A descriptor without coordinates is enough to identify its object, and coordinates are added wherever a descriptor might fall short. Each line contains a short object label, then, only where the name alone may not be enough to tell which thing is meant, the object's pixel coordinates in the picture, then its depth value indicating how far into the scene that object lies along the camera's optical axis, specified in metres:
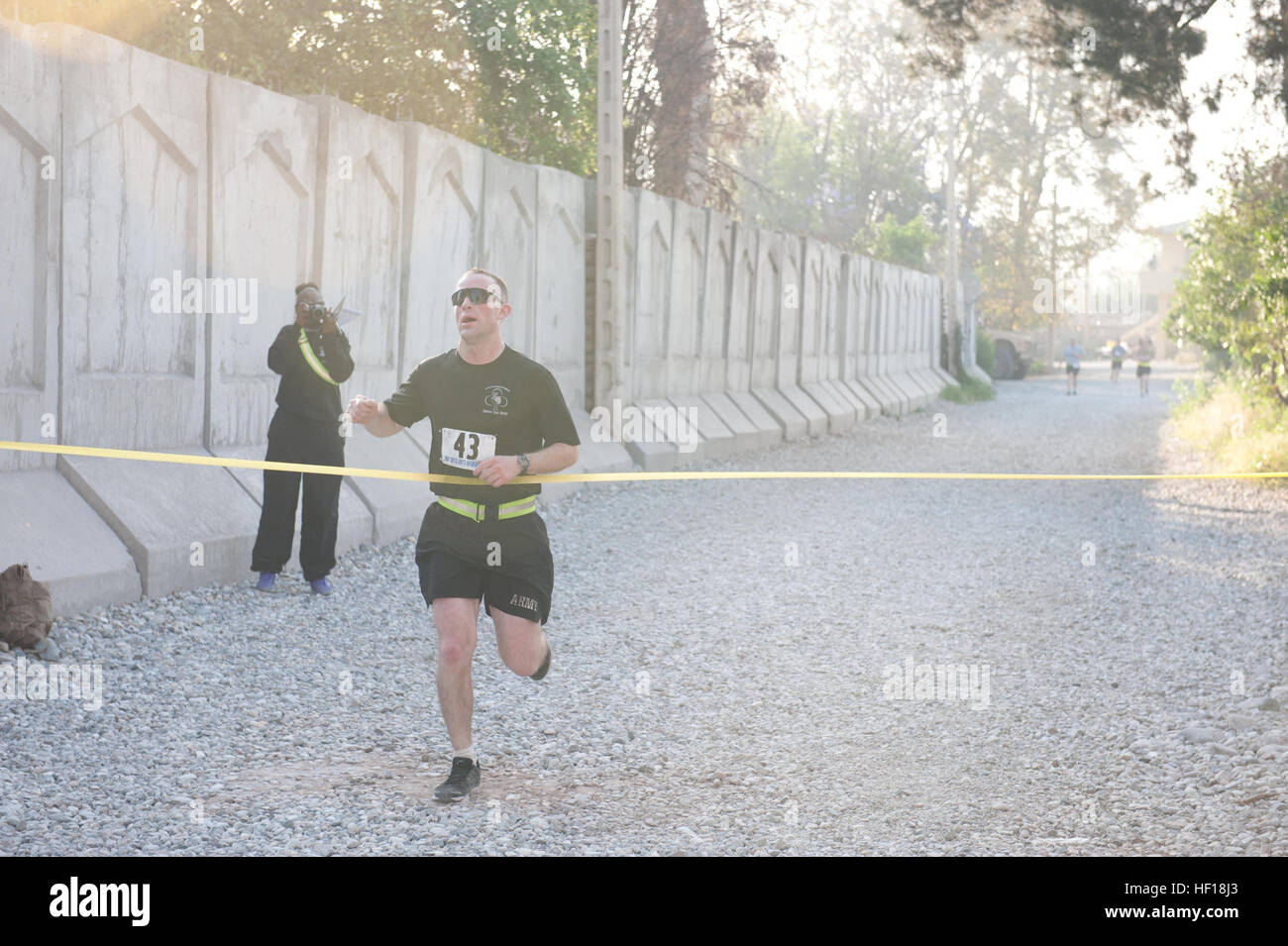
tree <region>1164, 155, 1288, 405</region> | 15.34
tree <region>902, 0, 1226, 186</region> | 13.92
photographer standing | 8.91
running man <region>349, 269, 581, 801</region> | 5.14
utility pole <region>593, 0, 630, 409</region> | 16.02
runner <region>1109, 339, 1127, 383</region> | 45.41
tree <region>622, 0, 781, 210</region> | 23.83
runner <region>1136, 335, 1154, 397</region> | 37.94
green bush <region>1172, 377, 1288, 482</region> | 15.03
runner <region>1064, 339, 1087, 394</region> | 39.84
